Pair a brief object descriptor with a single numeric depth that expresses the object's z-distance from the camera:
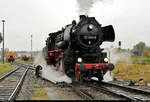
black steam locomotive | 10.12
